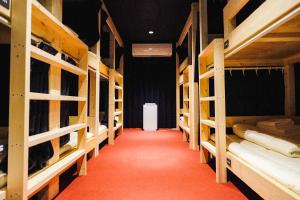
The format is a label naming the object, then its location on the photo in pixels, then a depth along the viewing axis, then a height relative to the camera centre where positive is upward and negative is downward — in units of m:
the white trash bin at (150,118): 7.27 -0.40
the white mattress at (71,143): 2.42 -0.44
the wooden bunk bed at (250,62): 1.46 +0.53
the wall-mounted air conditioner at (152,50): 7.45 +1.83
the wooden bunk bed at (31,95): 1.34 +0.07
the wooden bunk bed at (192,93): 4.20 +0.25
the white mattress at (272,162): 1.39 -0.44
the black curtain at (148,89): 8.02 +0.58
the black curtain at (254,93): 3.47 +0.19
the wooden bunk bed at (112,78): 4.79 +0.62
